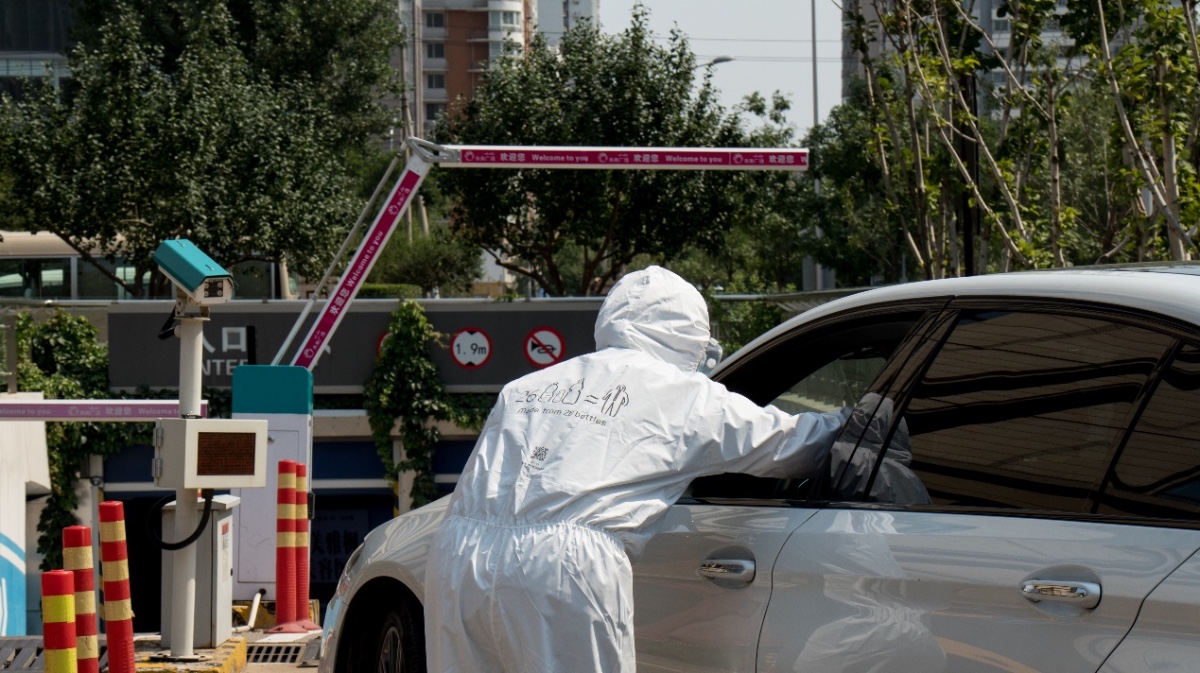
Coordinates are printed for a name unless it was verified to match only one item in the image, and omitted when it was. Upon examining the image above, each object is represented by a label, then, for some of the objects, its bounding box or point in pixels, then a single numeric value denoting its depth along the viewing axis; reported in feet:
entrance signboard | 95.96
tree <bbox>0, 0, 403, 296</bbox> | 179.73
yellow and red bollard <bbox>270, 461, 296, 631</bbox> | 52.54
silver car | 15.07
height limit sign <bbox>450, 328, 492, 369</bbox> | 98.73
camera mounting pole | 43.68
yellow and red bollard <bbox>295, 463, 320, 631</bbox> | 53.36
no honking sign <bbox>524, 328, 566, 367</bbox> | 96.37
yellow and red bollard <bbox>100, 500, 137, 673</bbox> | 38.68
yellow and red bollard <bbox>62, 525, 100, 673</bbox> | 35.45
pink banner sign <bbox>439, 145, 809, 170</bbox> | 64.26
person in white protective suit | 20.34
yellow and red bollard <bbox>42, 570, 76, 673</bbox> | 32.45
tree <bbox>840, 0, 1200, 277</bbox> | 55.62
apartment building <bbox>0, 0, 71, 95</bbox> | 390.01
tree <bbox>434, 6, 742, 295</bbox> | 189.26
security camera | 43.42
